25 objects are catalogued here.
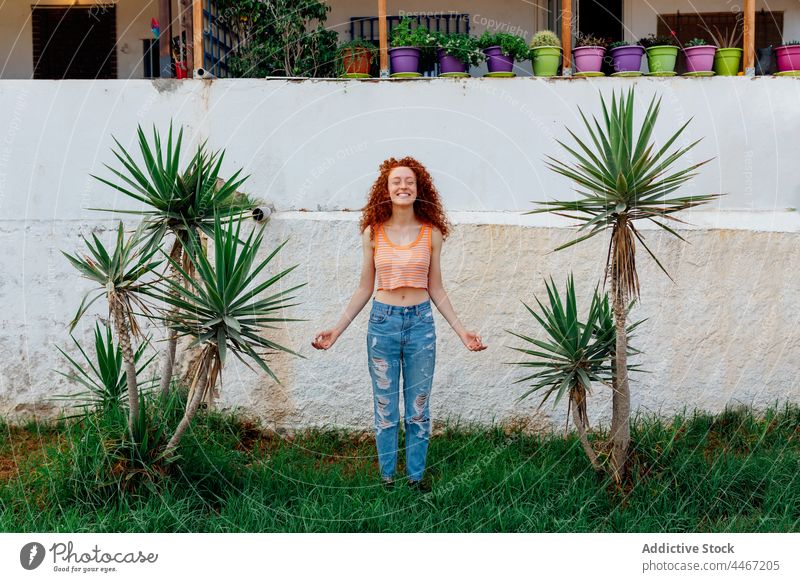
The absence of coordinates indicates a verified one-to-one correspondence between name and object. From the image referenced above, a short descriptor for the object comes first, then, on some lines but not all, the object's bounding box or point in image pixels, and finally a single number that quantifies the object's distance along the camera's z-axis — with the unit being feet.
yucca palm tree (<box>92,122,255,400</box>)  14.38
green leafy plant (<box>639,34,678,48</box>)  23.31
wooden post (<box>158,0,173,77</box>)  21.83
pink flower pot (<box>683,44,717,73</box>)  21.71
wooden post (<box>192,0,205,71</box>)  20.44
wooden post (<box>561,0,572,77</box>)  20.79
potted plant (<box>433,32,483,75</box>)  21.76
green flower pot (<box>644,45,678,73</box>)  21.93
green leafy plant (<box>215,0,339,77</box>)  22.86
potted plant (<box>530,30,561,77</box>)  21.43
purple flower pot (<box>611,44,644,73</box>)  21.68
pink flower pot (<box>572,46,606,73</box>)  21.47
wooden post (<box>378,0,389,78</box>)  20.40
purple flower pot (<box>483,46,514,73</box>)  21.72
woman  13.80
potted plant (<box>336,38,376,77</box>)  22.11
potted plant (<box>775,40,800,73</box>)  21.68
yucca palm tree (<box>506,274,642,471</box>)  14.14
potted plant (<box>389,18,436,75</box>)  21.39
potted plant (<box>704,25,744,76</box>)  21.98
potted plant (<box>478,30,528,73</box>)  21.61
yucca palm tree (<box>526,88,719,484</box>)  13.55
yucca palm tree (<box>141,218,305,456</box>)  13.29
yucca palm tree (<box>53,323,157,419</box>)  15.20
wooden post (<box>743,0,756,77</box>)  20.89
